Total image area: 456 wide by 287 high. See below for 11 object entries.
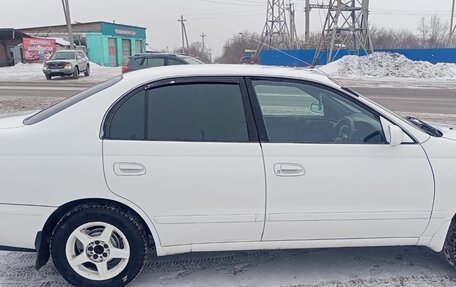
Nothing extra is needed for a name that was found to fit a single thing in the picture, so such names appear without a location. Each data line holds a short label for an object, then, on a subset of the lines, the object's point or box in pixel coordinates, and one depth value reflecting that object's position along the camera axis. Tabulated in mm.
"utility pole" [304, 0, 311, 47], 39050
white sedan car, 2447
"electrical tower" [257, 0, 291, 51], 48306
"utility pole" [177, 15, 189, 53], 58328
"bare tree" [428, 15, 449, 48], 50353
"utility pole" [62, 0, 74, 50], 28123
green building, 42031
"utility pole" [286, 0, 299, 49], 46281
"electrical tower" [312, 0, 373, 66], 27453
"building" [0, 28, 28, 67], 37250
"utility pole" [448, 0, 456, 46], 37928
